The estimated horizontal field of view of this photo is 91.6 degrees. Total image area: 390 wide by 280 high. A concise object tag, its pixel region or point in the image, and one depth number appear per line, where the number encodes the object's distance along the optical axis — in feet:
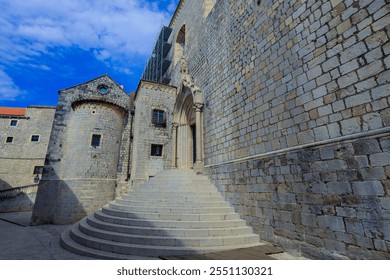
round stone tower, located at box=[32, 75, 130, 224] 36.78
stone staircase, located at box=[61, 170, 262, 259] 13.93
